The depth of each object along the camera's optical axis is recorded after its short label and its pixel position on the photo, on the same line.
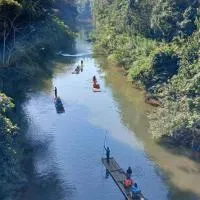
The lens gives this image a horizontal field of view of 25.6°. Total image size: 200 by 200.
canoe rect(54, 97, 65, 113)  39.75
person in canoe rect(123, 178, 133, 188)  26.39
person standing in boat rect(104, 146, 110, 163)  29.58
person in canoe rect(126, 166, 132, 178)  27.13
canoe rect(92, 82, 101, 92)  46.56
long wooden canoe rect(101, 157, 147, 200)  25.27
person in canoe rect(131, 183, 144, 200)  25.02
